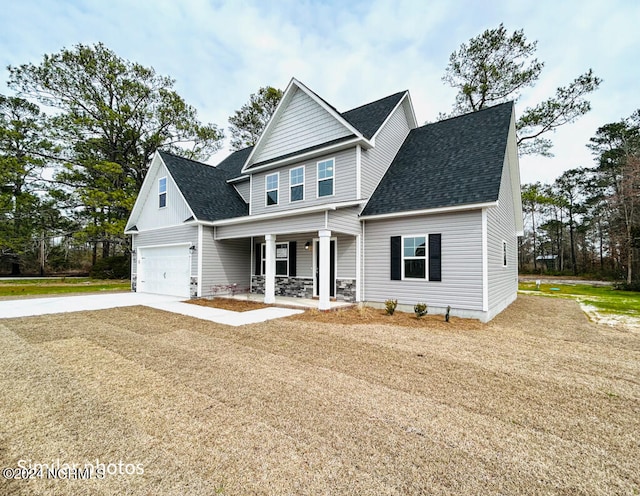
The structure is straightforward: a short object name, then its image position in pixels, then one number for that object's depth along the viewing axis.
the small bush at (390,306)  8.55
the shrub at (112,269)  23.44
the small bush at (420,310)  8.18
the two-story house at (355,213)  8.59
